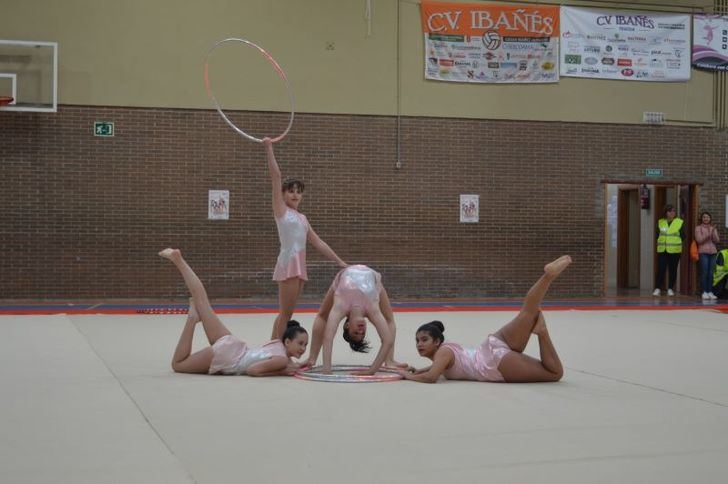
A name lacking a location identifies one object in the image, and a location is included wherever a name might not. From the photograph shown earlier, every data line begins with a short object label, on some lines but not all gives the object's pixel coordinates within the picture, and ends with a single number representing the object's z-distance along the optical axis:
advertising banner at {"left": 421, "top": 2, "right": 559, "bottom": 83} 16.98
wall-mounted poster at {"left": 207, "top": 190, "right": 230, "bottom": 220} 16.11
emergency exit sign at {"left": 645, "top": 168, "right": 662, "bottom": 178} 18.03
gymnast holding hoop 7.74
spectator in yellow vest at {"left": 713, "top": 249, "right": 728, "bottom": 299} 17.41
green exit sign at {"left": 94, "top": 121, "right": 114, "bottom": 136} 15.66
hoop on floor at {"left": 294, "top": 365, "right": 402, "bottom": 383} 6.64
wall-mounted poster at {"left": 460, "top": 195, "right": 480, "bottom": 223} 17.14
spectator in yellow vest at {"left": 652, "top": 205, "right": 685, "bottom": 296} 18.27
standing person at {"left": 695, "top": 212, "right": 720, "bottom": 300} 17.53
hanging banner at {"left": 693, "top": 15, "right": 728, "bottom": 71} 18.23
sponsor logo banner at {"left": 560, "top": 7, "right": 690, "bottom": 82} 17.64
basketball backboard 14.95
